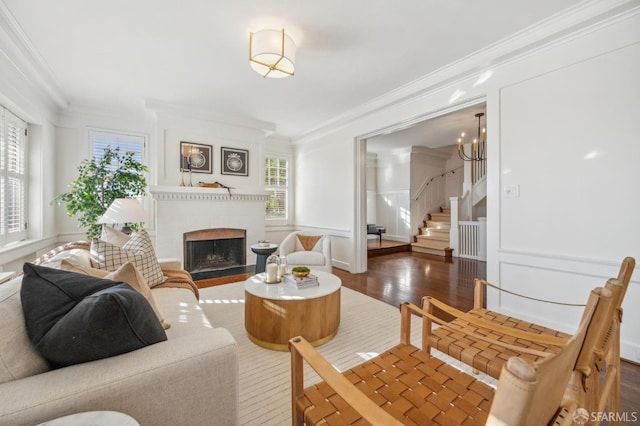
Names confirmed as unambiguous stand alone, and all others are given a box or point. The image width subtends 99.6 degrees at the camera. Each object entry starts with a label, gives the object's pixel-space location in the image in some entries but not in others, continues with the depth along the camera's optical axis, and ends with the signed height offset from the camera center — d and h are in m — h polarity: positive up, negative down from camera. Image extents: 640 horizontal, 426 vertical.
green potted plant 3.48 +0.30
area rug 1.57 -1.08
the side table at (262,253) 3.99 -0.61
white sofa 0.75 -0.52
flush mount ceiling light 2.23 +1.35
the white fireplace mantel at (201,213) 4.18 -0.02
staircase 6.32 -0.58
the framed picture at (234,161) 4.76 +0.91
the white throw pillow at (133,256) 2.02 -0.35
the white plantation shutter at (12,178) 2.87 +0.38
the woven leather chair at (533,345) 0.94 -0.67
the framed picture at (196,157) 4.40 +0.91
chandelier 4.51 +1.40
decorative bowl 2.43 -0.54
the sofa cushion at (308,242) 4.19 -0.47
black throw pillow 0.87 -0.36
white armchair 3.89 -0.59
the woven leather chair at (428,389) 0.50 -0.70
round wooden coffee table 2.10 -0.82
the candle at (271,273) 2.46 -0.55
